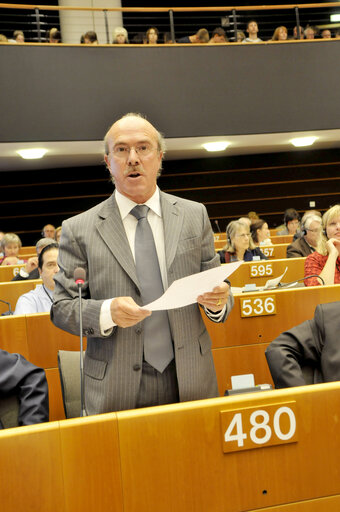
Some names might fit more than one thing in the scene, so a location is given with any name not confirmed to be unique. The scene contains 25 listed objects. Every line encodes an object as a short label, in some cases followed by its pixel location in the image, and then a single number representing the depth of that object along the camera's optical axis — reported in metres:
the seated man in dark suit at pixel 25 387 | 1.67
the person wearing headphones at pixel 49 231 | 8.22
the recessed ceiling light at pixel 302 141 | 8.83
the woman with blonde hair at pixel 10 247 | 6.41
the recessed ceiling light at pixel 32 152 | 7.68
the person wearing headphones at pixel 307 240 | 4.81
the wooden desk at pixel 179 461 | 0.99
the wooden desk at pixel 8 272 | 5.48
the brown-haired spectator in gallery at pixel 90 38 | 7.45
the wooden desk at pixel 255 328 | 2.82
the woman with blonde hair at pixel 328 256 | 3.43
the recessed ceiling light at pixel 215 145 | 8.42
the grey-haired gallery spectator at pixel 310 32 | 8.41
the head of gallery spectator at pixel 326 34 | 8.58
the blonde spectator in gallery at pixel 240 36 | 8.30
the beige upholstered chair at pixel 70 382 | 2.09
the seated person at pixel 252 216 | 9.06
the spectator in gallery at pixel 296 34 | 7.87
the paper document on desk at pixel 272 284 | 3.20
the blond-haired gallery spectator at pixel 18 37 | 7.39
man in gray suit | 1.34
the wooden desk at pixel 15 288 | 4.05
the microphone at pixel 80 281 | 1.28
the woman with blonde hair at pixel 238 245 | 4.88
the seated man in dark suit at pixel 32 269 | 4.52
